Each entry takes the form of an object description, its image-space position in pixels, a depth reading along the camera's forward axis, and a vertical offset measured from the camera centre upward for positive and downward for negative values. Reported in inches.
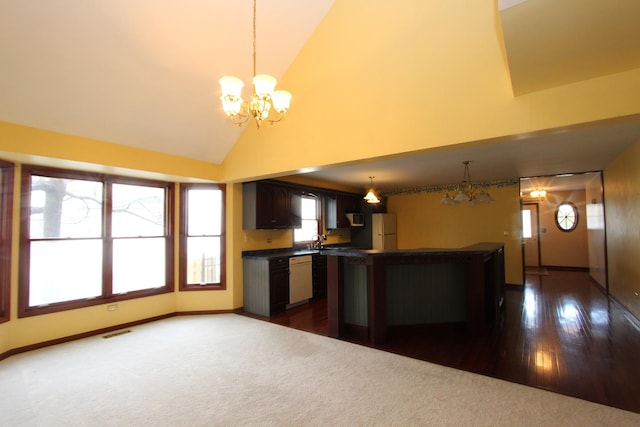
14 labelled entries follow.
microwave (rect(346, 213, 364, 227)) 298.8 +5.5
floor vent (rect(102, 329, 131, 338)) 159.3 -57.0
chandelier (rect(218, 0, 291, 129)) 97.0 +43.4
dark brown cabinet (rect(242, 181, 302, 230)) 203.6 +14.4
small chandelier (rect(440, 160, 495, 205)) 192.3 +16.2
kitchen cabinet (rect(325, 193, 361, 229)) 279.7 +13.9
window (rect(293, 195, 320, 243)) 259.1 +2.9
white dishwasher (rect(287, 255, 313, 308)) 208.4 -39.2
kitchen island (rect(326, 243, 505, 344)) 150.3 -33.9
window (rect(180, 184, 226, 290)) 201.2 -8.2
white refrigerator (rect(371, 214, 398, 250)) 306.7 -7.1
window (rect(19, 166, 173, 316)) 147.3 -5.9
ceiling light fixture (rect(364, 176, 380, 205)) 232.3 +20.4
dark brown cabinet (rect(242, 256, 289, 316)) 192.7 -38.8
